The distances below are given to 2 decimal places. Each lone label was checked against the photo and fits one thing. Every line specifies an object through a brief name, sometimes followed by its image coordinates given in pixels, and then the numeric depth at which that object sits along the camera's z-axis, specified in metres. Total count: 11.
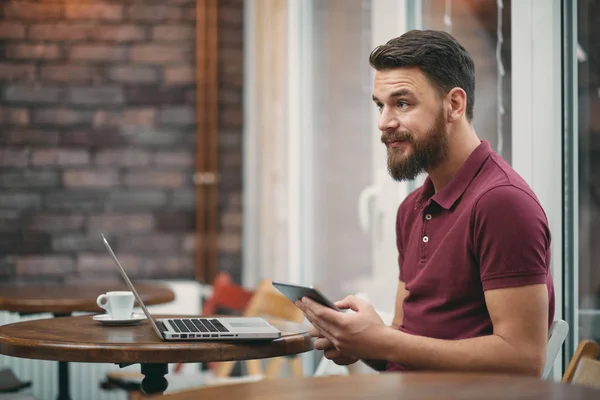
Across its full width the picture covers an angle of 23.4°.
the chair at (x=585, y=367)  2.77
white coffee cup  3.42
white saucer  3.38
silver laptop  3.09
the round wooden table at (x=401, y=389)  2.39
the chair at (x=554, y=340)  3.02
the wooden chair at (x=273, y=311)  4.29
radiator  5.87
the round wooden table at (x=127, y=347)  3.01
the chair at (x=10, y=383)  4.37
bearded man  2.84
